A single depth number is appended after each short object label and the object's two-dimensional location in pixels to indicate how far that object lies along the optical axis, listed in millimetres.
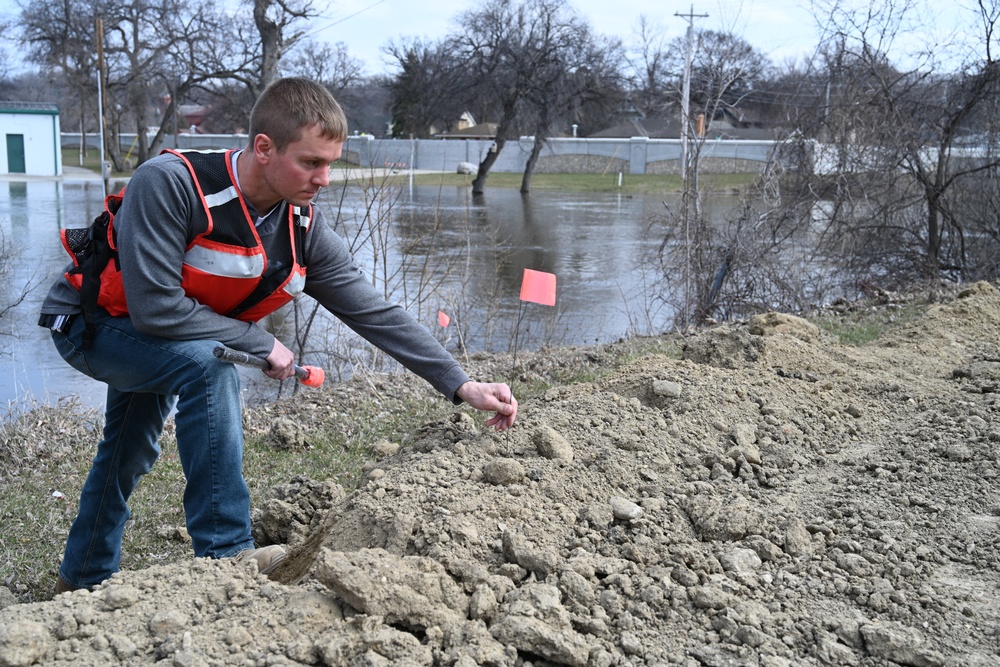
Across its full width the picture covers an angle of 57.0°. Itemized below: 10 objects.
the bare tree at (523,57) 40375
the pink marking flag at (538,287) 6457
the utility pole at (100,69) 23292
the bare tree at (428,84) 42375
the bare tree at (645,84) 29062
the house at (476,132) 61594
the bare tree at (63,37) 42750
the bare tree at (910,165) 10969
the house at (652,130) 50278
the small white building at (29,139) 41062
